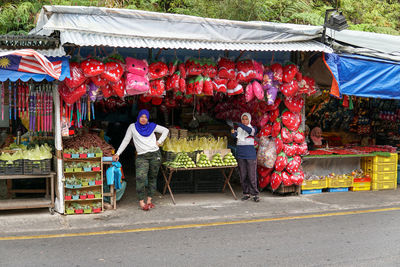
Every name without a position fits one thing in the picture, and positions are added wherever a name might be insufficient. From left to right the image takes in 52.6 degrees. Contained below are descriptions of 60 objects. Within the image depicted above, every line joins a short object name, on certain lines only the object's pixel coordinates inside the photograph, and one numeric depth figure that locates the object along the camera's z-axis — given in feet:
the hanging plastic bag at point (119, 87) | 22.98
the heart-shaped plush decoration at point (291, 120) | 27.68
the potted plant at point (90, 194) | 23.41
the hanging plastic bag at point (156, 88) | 24.26
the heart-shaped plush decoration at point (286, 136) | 27.63
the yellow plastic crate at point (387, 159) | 30.96
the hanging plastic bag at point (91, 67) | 21.87
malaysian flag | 19.83
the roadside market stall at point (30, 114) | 20.25
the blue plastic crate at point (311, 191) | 29.53
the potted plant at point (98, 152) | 23.50
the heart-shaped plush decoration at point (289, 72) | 26.35
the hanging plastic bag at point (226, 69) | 25.39
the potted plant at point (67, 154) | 22.81
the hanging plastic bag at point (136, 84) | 23.07
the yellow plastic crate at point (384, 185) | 31.40
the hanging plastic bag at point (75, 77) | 21.70
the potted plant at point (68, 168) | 22.93
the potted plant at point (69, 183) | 22.85
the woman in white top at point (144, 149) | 24.40
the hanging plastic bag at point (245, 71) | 25.68
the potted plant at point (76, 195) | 23.09
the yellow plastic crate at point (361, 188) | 31.09
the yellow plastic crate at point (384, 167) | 31.17
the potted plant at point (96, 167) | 23.43
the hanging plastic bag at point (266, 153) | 28.12
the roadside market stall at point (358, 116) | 27.04
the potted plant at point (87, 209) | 23.43
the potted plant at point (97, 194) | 23.59
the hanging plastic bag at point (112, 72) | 22.41
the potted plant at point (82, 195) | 23.22
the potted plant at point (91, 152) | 23.27
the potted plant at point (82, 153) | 23.12
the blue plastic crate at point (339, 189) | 30.48
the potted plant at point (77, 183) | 22.93
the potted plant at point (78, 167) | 23.04
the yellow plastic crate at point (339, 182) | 30.27
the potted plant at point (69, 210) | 23.10
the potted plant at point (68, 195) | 22.92
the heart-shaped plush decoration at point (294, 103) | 27.61
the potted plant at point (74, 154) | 22.91
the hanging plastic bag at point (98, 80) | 22.50
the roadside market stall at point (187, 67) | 22.00
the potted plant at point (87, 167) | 23.26
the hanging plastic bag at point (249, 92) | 26.04
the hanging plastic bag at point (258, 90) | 25.89
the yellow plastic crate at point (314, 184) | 29.45
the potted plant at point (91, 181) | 23.30
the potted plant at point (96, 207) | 23.67
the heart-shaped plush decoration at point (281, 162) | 27.68
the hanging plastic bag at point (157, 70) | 24.02
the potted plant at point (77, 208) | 23.29
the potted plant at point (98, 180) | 23.51
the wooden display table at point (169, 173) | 26.13
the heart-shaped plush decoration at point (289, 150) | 27.66
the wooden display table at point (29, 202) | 22.24
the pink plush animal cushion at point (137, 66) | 23.22
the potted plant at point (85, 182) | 23.17
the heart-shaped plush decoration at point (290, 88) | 26.55
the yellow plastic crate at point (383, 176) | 31.32
